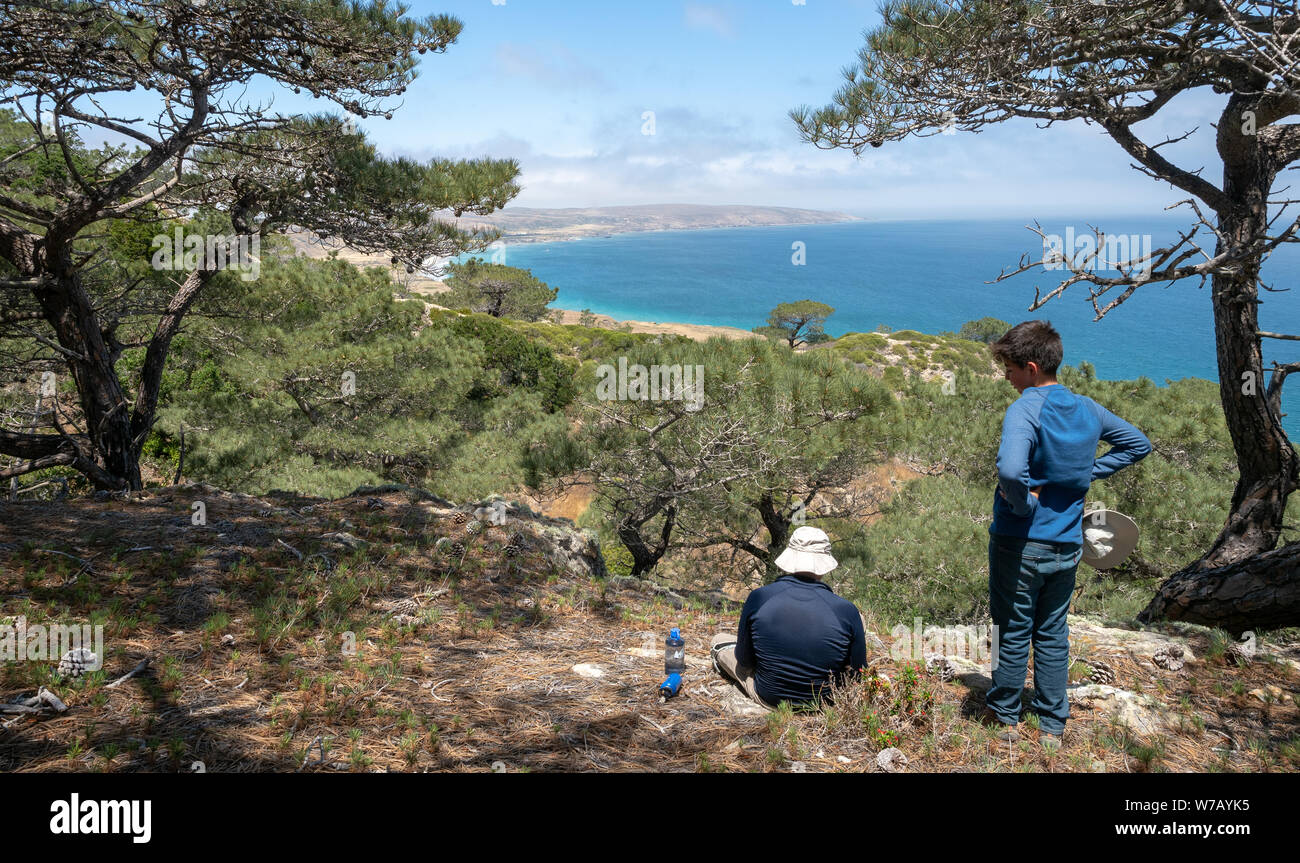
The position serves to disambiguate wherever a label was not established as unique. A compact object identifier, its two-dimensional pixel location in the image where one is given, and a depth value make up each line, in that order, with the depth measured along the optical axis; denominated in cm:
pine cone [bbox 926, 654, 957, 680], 357
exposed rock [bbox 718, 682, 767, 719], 316
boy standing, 273
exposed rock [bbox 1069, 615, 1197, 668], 388
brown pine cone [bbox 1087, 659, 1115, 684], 352
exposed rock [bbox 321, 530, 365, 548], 505
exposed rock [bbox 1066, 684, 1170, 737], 313
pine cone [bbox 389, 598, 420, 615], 414
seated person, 303
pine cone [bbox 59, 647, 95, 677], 289
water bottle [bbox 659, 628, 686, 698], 348
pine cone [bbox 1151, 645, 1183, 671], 376
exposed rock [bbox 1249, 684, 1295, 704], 334
